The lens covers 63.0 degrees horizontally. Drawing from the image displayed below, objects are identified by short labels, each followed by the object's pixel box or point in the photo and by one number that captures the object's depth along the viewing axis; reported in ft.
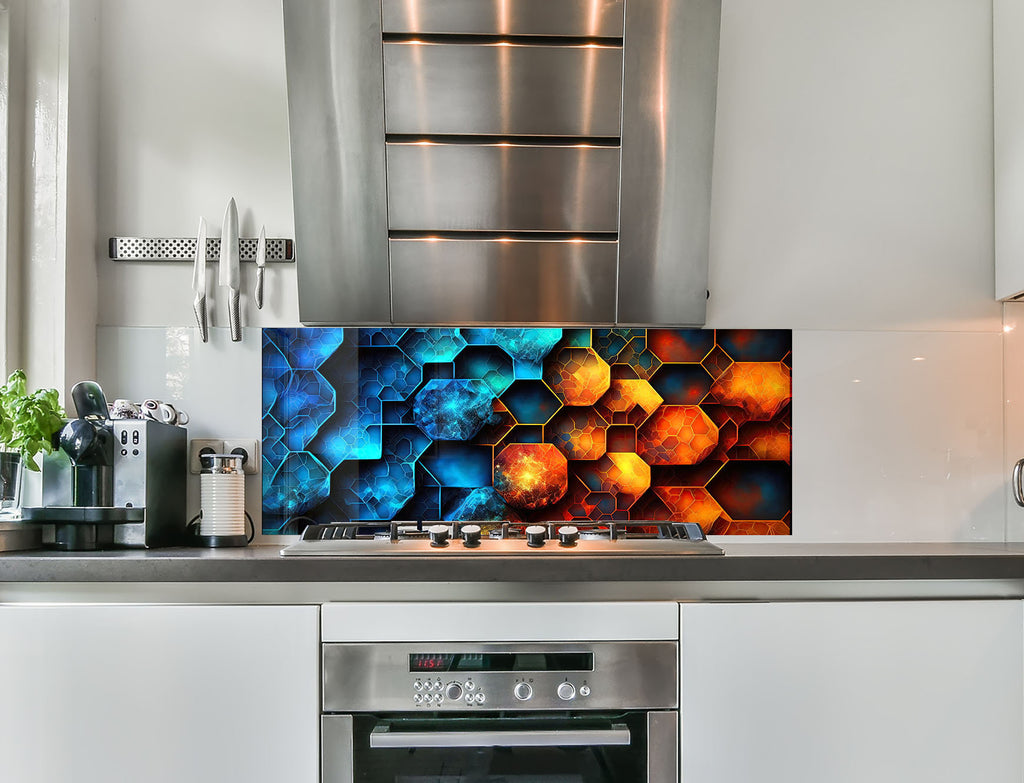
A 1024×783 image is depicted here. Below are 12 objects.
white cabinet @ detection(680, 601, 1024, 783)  4.93
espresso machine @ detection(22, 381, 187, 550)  5.47
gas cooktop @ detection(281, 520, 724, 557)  5.23
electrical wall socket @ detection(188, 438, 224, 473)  6.71
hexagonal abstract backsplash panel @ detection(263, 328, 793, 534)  6.75
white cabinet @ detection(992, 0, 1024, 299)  6.54
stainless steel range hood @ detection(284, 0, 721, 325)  6.07
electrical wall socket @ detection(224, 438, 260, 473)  6.70
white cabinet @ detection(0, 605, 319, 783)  4.83
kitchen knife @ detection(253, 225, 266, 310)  6.66
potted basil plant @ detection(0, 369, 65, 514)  5.40
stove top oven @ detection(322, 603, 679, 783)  4.82
